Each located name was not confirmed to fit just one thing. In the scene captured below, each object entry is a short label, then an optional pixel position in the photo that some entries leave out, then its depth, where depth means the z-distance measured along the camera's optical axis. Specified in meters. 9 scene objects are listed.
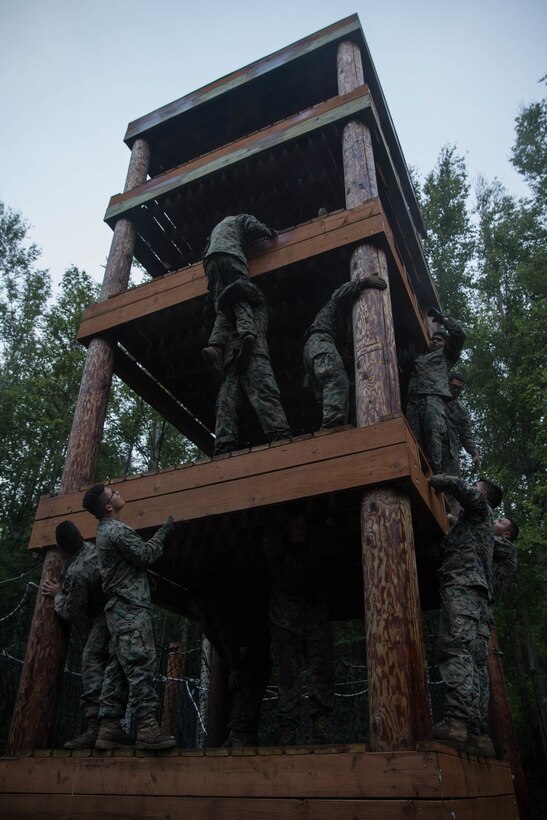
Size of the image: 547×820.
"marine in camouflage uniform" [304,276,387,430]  5.44
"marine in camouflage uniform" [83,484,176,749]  4.18
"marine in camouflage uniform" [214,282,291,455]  5.62
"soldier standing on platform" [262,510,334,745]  5.00
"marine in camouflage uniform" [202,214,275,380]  5.88
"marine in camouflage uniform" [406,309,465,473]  6.39
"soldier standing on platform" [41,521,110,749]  4.82
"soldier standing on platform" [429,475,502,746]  4.05
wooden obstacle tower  3.49
